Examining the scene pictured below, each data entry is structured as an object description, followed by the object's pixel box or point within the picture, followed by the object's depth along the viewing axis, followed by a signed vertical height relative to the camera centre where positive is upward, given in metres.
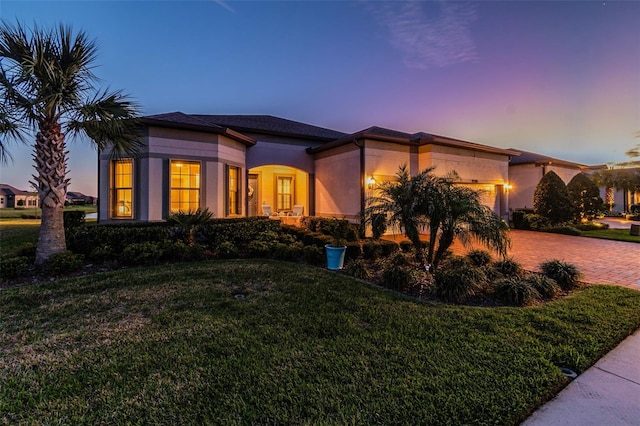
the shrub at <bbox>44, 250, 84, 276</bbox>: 6.36 -1.21
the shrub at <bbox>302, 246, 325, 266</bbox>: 7.94 -1.19
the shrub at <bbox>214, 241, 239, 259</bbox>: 8.27 -1.15
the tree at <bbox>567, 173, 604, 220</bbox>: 16.81 +1.09
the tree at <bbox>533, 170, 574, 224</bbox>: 15.27 +0.80
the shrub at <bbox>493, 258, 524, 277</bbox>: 6.43 -1.25
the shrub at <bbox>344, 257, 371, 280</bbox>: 6.62 -1.36
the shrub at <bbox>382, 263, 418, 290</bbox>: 5.72 -1.32
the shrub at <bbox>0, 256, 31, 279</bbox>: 5.98 -1.21
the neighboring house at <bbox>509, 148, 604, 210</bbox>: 19.48 +2.92
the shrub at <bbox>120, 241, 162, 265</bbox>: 7.26 -1.11
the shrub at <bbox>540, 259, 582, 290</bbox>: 5.87 -1.26
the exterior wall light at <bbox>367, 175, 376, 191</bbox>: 11.89 +1.32
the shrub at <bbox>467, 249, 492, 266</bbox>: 7.21 -1.13
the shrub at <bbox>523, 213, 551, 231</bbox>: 15.58 -0.40
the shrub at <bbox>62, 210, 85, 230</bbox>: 9.53 -0.28
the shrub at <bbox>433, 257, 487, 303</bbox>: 5.03 -1.27
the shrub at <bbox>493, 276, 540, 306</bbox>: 4.88 -1.38
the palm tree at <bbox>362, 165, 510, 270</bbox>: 6.04 +0.02
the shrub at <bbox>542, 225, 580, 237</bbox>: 13.92 -0.77
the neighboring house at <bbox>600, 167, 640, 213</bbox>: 21.97 +2.08
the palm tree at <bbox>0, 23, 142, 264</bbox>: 6.12 +2.50
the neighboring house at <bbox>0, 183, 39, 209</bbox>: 44.45 +2.01
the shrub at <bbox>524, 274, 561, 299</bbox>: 5.30 -1.36
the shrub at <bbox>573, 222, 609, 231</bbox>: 15.53 -0.62
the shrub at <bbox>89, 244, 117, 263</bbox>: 7.25 -1.13
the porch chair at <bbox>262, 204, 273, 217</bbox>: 14.05 +0.12
